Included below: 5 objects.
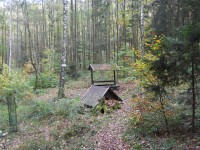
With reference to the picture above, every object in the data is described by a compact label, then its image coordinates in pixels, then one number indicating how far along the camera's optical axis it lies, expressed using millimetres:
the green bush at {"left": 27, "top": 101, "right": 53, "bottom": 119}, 8638
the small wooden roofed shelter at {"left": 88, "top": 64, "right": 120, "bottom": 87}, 14518
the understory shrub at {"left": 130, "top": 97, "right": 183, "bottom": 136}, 5506
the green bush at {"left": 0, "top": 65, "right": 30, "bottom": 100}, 9331
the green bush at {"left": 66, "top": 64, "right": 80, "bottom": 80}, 19879
